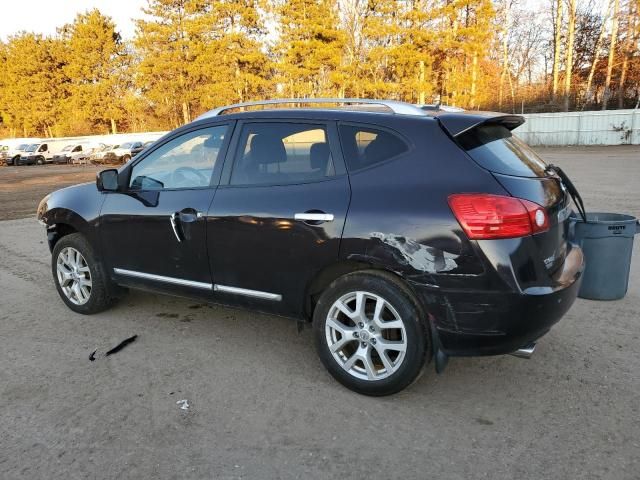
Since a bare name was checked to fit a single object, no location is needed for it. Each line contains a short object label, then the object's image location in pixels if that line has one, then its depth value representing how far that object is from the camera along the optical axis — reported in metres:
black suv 2.75
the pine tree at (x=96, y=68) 52.72
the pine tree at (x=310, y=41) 35.50
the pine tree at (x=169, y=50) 44.06
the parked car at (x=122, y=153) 34.74
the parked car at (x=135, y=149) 34.16
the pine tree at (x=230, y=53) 41.09
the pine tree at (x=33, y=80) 56.06
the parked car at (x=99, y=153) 35.75
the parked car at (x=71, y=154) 37.94
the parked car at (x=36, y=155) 39.62
